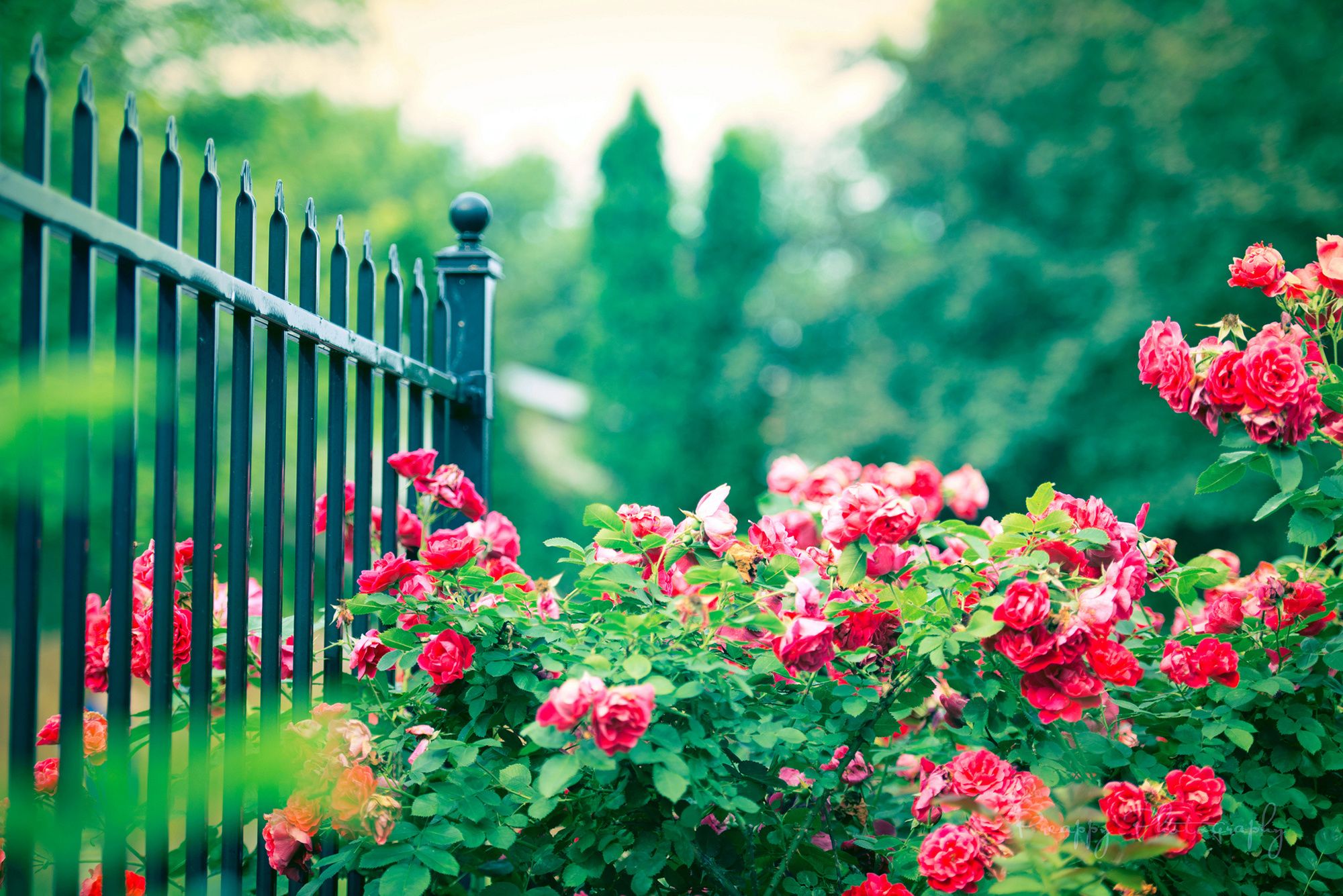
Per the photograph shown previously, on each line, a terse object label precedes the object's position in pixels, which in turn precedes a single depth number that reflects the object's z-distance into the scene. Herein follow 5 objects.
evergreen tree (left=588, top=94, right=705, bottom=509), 21.26
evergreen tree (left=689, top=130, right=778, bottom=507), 21.58
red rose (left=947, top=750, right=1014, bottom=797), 2.96
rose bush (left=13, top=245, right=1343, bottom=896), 2.91
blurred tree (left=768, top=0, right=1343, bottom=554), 12.80
